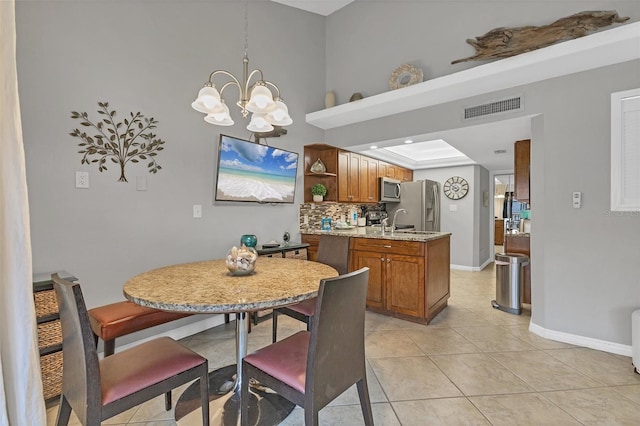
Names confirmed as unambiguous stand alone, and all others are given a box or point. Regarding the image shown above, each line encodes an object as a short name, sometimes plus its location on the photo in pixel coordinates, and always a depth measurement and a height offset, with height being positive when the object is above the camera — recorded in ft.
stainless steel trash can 11.19 -2.98
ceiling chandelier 5.77 +2.10
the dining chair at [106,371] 3.67 -2.32
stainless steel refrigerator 18.33 +0.09
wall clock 19.61 +1.27
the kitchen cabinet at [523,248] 11.70 -1.89
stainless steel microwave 17.78 +1.04
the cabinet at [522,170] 11.89 +1.44
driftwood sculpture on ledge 7.87 +5.01
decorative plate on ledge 11.36 +5.24
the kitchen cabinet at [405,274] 10.15 -2.51
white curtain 3.92 -0.68
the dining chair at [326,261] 7.09 -1.56
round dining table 4.14 -1.33
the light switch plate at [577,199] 8.44 +0.14
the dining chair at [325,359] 3.93 -2.35
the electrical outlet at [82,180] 7.17 +0.78
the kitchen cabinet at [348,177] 14.67 +1.61
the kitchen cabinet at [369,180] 16.33 +1.57
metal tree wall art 7.31 +1.90
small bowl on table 5.77 -1.05
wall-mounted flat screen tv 10.08 +1.40
